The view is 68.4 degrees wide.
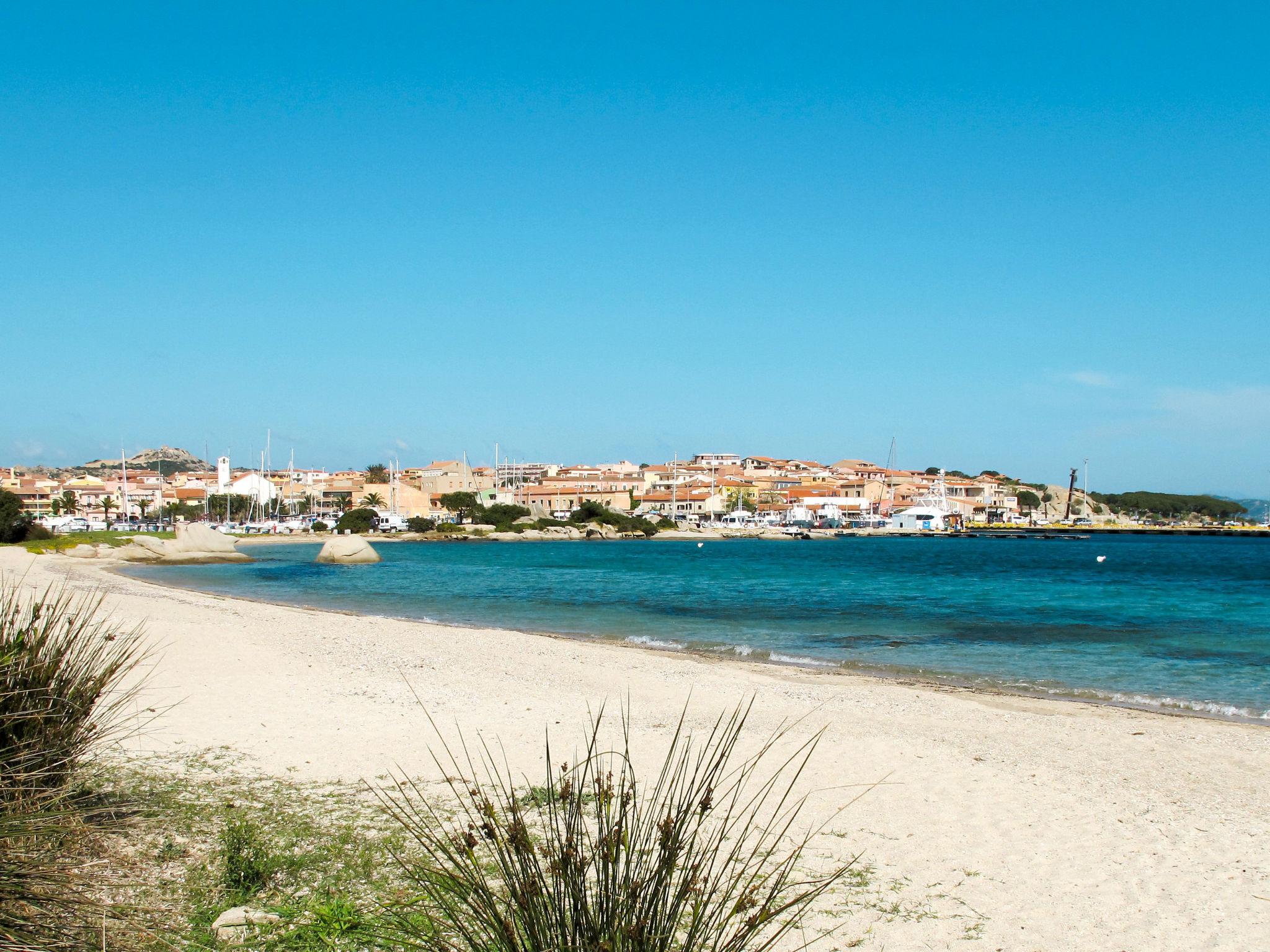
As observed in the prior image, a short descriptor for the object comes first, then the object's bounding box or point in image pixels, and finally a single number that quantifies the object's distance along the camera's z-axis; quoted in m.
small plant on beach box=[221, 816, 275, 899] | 4.18
